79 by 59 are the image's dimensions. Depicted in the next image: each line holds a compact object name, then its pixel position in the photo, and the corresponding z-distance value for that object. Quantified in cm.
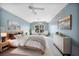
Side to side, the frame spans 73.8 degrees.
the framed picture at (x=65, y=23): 111
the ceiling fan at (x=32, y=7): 112
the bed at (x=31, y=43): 112
